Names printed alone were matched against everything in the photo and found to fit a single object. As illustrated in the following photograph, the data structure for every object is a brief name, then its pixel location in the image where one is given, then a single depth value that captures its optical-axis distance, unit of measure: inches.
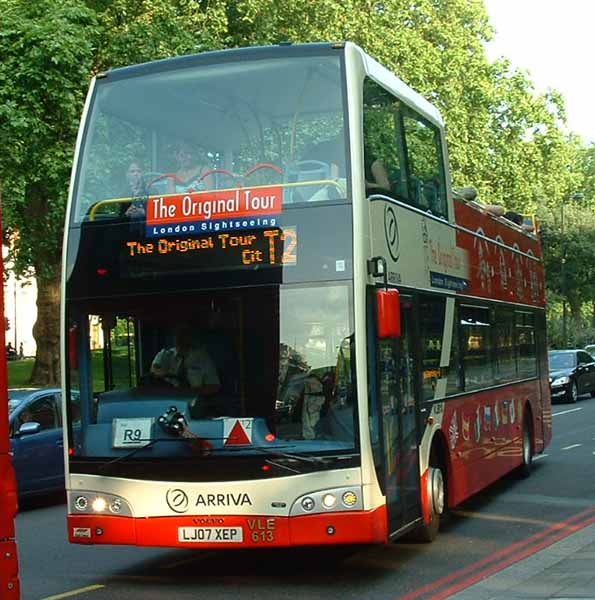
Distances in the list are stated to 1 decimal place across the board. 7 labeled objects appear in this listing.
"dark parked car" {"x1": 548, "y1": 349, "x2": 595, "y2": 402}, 1457.9
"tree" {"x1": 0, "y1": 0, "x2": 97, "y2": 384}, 1063.0
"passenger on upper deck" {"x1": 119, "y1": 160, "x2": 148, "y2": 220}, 386.9
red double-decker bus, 366.6
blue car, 593.3
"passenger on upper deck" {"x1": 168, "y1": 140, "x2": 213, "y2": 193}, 388.8
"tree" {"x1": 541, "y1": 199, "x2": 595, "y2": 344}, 2677.2
